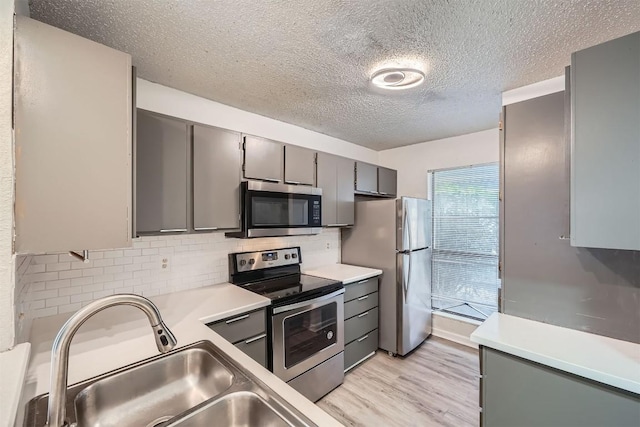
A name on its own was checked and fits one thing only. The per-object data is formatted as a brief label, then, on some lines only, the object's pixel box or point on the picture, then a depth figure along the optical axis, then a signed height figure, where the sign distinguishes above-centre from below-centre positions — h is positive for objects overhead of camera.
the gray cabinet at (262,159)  2.27 +0.47
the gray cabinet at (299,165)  2.55 +0.47
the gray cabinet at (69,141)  1.03 +0.29
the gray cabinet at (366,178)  3.28 +0.44
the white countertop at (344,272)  2.71 -0.63
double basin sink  0.85 -0.66
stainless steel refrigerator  2.94 -0.52
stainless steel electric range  2.02 -0.86
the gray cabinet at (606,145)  1.20 +0.32
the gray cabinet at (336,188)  2.87 +0.28
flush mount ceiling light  1.79 +0.93
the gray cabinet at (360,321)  2.70 -1.13
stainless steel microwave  2.20 +0.03
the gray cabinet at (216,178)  2.00 +0.27
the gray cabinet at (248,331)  1.71 -0.78
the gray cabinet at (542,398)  1.19 -0.89
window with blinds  3.06 -0.31
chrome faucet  0.70 -0.38
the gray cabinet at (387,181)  3.59 +0.44
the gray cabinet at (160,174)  1.74 +0.26
